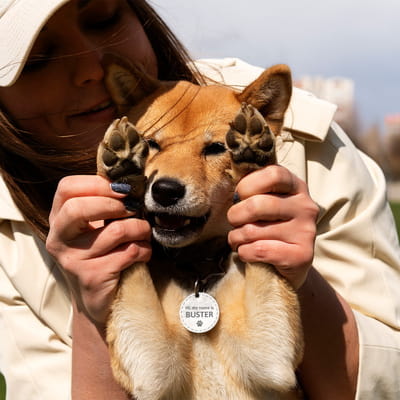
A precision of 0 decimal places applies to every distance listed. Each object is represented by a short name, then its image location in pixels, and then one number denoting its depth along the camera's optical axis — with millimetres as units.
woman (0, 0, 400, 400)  1243
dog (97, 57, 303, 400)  1238
